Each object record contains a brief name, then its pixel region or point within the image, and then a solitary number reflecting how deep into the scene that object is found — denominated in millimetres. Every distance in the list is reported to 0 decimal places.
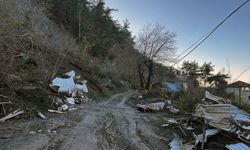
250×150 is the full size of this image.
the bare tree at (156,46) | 24709
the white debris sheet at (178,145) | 5043
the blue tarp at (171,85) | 22954
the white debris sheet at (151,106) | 10478
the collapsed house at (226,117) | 4845
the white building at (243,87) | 23222
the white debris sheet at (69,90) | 8048
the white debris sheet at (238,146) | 4369
